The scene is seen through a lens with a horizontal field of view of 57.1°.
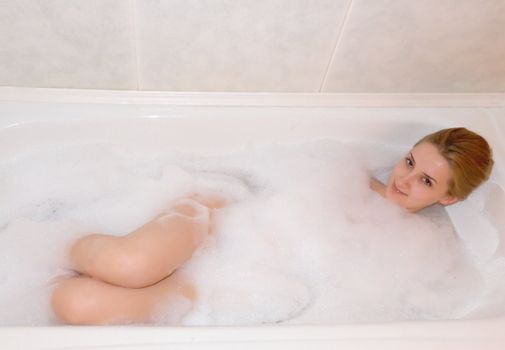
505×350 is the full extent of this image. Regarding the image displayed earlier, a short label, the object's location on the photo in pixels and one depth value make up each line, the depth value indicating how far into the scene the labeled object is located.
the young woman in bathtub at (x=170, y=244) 0.90
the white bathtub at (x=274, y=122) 1.09
